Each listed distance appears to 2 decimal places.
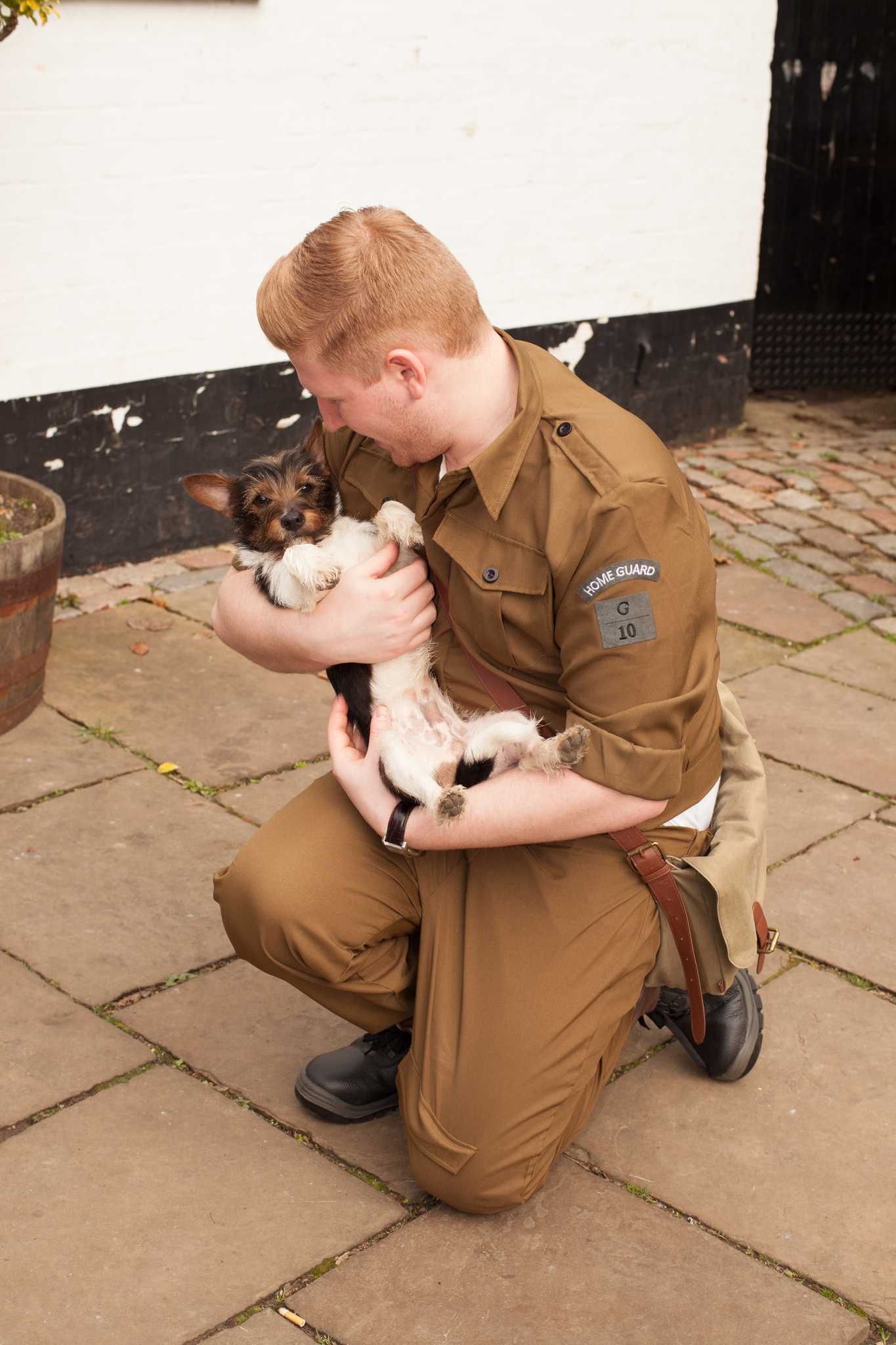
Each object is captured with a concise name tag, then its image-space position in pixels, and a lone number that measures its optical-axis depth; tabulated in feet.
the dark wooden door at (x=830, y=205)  30.25
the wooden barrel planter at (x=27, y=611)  15.21
